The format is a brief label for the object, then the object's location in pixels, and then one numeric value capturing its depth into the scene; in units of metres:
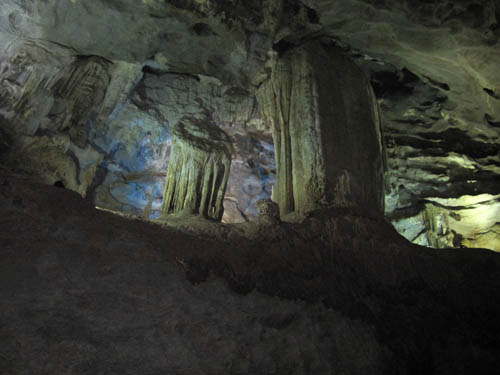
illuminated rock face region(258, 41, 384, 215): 4.85
